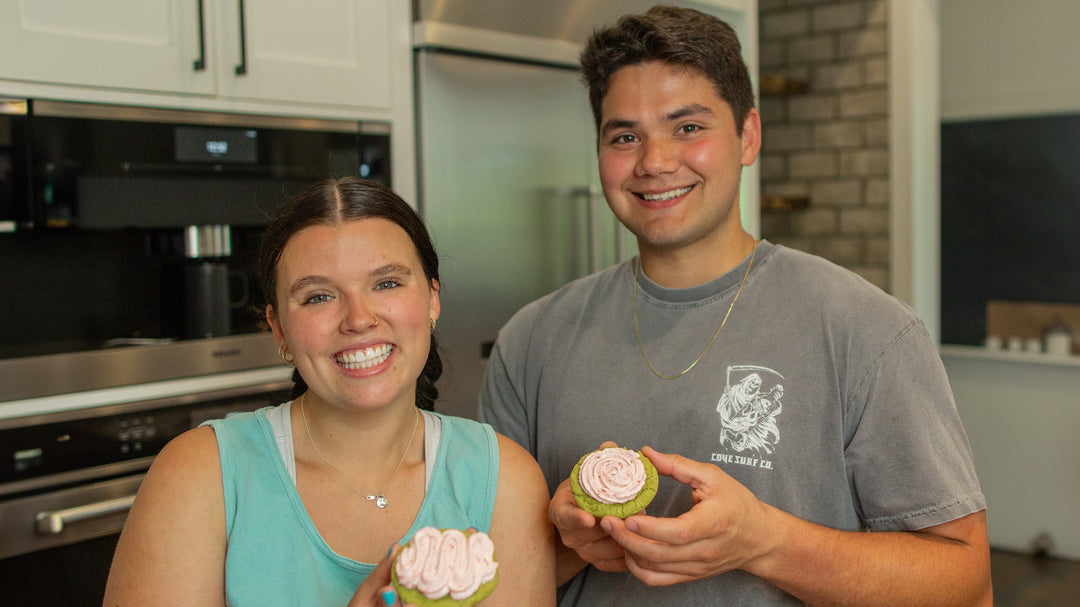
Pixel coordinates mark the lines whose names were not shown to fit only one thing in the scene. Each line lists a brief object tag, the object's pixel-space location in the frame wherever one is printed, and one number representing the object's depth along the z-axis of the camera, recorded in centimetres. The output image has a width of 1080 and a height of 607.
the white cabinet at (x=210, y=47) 184
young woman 129
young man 143
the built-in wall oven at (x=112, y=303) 188
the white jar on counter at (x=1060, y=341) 431
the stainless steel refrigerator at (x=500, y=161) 251
